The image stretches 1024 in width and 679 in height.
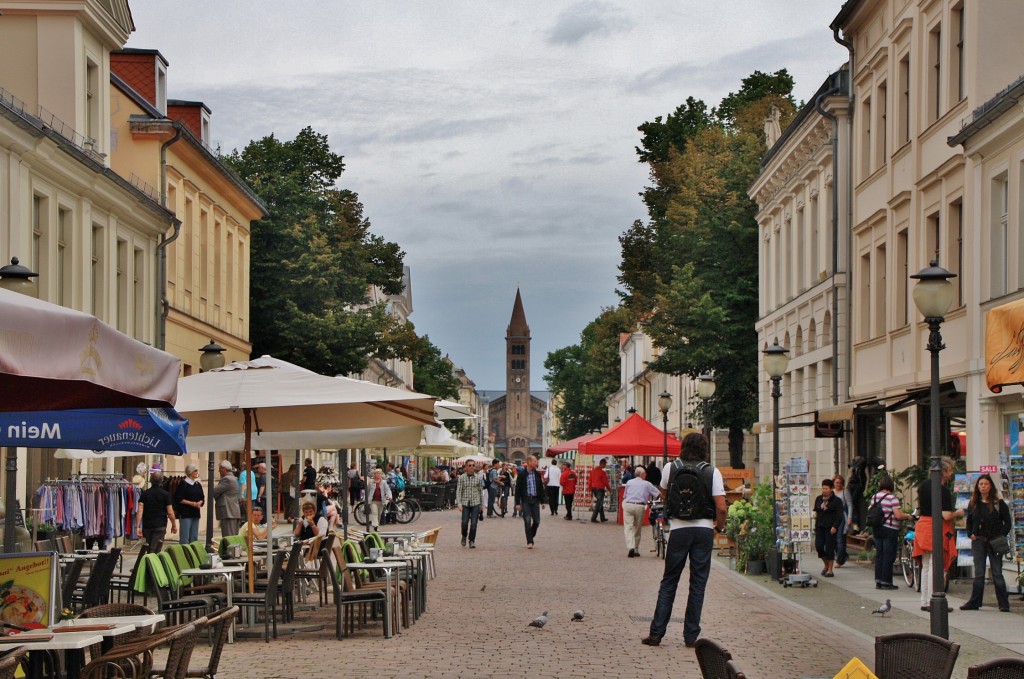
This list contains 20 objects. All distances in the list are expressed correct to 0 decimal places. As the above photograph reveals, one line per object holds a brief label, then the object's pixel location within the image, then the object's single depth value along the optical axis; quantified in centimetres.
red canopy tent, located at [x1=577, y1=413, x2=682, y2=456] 4119
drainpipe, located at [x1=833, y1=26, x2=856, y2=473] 3388
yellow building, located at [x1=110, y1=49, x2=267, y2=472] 3612
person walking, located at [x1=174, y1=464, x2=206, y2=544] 2584
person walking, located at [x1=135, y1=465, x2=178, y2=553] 2475
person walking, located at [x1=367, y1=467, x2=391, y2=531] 4222
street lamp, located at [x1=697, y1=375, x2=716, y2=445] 3719
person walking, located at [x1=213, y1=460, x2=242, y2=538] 2825
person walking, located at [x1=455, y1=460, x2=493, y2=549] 3103
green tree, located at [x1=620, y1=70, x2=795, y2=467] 4522
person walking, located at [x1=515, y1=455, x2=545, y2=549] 3094
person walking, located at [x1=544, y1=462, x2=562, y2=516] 5084
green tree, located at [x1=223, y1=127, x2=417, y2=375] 4744
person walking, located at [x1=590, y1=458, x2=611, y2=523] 4528
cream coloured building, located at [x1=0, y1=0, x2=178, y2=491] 2614
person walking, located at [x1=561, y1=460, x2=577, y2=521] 4844
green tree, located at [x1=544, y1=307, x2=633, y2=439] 10462
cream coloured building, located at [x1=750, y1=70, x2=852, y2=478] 3541
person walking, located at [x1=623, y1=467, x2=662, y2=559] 2850
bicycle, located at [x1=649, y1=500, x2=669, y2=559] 2836
